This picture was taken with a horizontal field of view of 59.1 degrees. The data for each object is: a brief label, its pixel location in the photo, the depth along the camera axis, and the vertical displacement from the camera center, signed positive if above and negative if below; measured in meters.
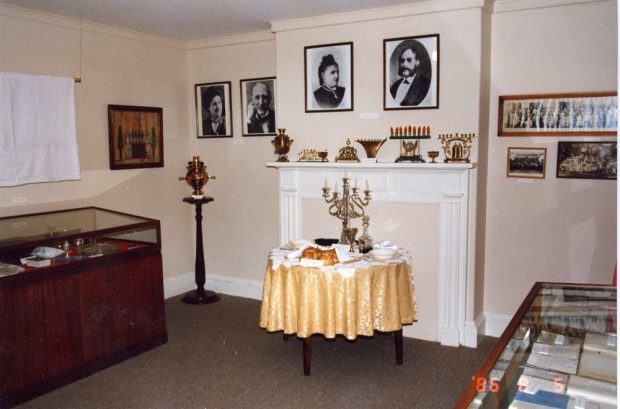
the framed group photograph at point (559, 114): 4.01 +0.29
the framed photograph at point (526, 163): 4.26 -0.08
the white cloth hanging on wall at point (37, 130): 4.17 +0.21
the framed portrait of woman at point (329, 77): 4.68 +0.67
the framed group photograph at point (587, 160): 4.02 -0.05
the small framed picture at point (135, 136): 5.07 +0.18
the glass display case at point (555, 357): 1.85 -0.78
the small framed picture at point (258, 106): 5.38 +0.48
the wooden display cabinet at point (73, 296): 3.47 -0.98
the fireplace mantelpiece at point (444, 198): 4.26 -0.36
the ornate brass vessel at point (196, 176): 5.41 -0.21
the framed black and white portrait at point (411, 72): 4.32 +0.65
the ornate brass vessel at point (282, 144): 4.92 +0.09
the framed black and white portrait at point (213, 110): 5.65 +0.46
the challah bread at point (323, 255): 3.76 -0.70
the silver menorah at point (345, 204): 4.32 -0.40
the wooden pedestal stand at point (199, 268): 5.49 -1.15
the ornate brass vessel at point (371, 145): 4.54 +0.07
